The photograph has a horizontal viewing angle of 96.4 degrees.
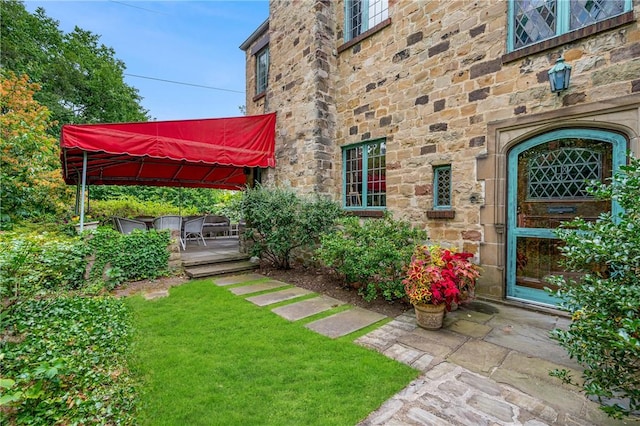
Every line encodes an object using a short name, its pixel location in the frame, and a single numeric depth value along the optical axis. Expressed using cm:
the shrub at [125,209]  1015
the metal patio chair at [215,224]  1047
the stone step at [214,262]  617
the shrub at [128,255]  518
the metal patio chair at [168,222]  741
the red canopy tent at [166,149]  504
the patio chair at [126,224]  708
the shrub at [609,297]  172
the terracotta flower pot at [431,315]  342
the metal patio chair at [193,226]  880
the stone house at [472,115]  358
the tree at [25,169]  603
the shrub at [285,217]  604
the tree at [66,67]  1334
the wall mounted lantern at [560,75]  363
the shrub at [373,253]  434
